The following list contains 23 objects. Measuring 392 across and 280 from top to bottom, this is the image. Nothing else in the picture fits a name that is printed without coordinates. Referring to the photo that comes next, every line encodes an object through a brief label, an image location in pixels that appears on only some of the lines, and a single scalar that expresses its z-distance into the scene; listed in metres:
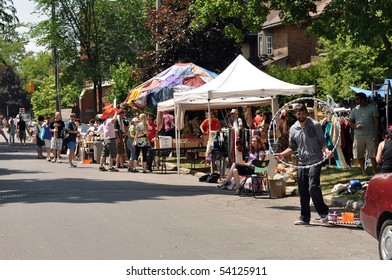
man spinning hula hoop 12.62
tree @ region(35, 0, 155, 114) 57.97
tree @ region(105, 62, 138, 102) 38.91
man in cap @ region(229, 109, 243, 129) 20.89
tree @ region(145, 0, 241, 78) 34.72
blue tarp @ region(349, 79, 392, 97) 19.78
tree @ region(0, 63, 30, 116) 115.94
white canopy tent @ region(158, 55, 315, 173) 19.66
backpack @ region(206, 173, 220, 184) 21.03
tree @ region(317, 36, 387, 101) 39.31
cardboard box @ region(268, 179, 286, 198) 17.12
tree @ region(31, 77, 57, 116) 81.00
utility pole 56.22
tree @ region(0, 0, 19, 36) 38.41
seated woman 17.86
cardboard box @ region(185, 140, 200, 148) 26.77
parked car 8.40
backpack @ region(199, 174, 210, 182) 21.47
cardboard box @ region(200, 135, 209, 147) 26.68
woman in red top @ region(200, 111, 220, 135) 25.09
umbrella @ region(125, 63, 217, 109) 28.17
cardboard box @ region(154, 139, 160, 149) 26.27
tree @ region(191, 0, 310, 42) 20.08
